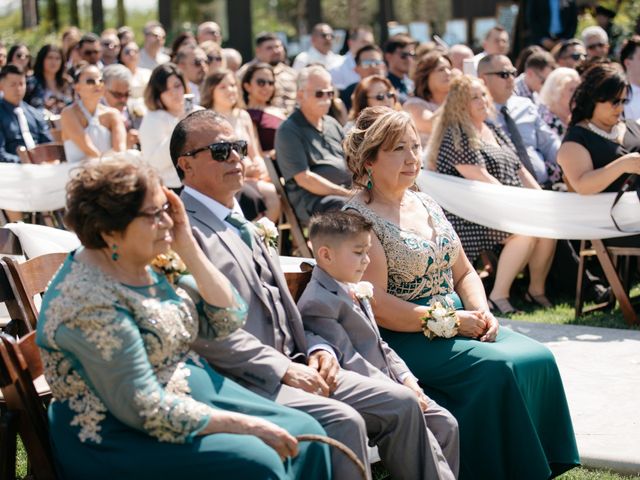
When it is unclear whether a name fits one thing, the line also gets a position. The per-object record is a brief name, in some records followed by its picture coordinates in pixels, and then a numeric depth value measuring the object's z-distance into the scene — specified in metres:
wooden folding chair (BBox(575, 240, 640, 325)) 7.38
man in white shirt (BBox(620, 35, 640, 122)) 9.69
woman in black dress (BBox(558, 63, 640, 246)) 7.18
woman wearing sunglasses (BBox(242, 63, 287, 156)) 9.66
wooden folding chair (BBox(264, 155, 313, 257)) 8.43
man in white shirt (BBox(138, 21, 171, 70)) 14.58
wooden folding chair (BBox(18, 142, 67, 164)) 9.64
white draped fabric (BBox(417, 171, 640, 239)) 7.39
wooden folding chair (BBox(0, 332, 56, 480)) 3.46
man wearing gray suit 3.77
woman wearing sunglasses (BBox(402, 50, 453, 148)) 9.01
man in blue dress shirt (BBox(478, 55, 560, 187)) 8.63
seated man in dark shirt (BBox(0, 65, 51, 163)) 10.29
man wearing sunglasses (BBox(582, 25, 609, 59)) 13.14
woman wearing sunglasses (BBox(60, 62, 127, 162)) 9.50
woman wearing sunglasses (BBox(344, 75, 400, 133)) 8.54
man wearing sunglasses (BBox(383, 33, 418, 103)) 11.17
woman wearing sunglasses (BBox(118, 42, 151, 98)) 13.07
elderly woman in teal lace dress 3.19
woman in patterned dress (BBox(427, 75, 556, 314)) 7.74
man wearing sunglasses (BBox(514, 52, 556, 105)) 10.55
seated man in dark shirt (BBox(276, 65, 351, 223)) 8.16
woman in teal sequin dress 4.43
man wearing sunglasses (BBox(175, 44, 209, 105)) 11.49
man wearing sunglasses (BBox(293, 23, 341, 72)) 14.53
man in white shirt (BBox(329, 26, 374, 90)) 12.95
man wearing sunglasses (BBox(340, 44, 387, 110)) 10.88
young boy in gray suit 4.22
